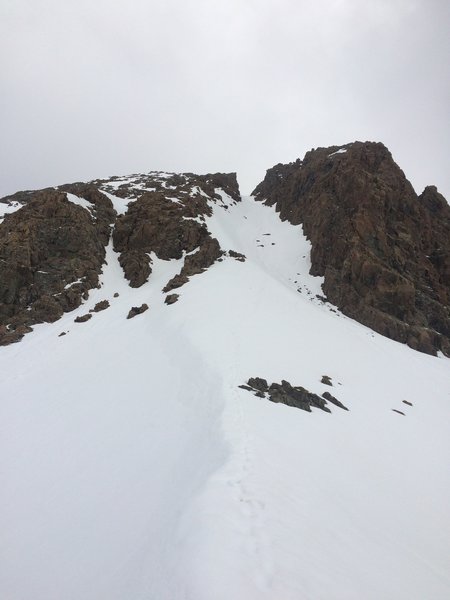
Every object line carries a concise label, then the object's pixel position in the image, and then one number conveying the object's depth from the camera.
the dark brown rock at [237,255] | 39.62
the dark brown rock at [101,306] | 28.61
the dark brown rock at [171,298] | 27.05
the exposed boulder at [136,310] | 25.90
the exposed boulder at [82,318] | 26.48
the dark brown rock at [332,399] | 16.19
